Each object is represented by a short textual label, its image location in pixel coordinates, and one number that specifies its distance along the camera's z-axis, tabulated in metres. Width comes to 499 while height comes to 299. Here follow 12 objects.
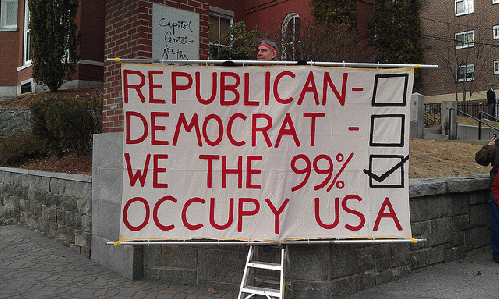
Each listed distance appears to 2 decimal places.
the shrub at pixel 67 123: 8.15
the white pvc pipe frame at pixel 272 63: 3.70
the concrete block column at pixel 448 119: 14.82
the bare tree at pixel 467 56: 24.78
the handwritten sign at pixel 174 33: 5.02
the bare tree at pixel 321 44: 12.34
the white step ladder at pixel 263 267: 3.57
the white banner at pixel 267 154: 3.80
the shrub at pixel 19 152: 9.14
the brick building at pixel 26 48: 14.66
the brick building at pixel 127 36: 4.92
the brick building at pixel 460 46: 24.95
